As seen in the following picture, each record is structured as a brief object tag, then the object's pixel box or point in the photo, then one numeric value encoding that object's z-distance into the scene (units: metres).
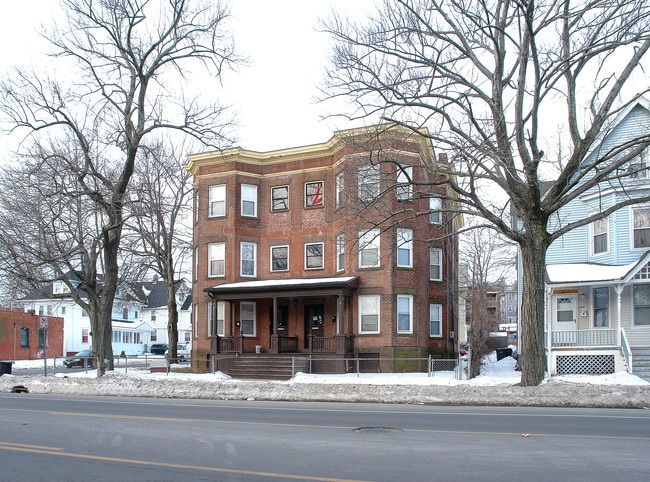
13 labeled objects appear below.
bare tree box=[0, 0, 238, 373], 25.45
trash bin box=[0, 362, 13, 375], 30.36
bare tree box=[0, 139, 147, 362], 29.62
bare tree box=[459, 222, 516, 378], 35.83
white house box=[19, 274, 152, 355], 69.00
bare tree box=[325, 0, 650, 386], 18.16
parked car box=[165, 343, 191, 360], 66.66
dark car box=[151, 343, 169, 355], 73.25
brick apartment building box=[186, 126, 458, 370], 30.17
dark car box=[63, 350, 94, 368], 44.31
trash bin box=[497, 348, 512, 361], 43.72
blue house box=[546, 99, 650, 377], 24.53
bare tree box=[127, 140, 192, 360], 34.50
